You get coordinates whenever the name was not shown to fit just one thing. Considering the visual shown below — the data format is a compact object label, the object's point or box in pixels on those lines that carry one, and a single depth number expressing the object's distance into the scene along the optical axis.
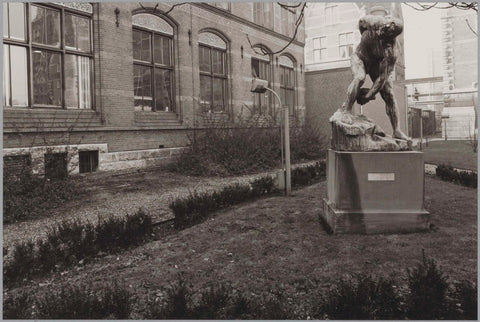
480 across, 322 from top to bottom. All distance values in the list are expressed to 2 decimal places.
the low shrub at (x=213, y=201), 6.15
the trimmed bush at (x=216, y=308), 2.82
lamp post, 8.55
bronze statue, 4.94
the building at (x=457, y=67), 28.69
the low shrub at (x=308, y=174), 10.10
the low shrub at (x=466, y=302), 2.75
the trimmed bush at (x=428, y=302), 2.81
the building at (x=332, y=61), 22.94
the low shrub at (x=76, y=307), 2.87
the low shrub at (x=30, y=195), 6.69
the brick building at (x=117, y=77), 9.92
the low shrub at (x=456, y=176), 9.20
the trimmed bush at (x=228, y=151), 12.20
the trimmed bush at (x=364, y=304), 2.82
